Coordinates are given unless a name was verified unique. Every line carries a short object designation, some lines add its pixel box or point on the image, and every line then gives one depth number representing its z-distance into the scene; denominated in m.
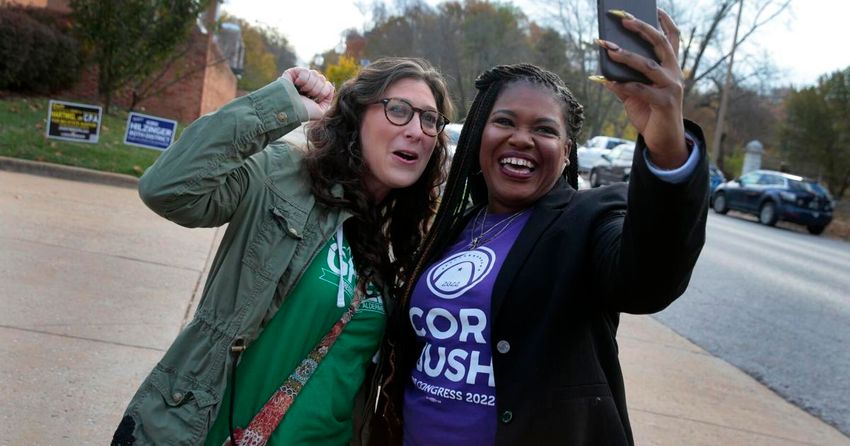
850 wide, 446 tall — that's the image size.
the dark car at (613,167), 23.81
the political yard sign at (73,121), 11.00
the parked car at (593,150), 31.04
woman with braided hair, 1.50
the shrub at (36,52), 15.32
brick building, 20.95
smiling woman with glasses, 1.99
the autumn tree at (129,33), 15.39
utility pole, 42.25
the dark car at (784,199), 22.41
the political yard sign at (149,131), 11.24
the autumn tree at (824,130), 27.81
